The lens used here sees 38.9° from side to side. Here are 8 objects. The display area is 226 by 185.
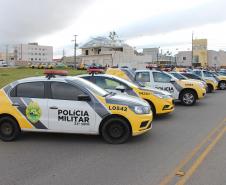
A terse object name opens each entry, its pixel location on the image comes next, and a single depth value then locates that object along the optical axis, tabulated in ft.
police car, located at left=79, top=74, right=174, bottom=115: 34.94
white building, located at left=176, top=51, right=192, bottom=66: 391.94
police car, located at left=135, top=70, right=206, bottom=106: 47.47
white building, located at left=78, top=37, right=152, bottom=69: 285.84
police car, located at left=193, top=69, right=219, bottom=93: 74.90
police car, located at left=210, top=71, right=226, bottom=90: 85.87
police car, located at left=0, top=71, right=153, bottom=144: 23.79
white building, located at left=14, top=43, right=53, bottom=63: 490.08
